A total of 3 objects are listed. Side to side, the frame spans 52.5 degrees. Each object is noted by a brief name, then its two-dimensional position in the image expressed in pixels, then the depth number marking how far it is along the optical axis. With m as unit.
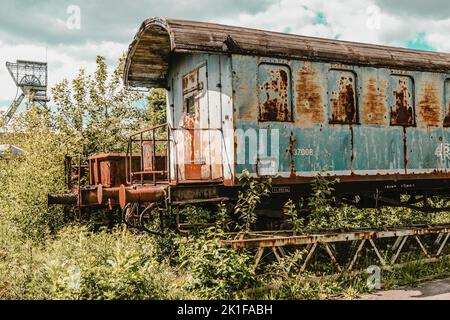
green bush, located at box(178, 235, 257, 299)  6.74
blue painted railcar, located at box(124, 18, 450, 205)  8.40
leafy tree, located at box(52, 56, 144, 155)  16.03
